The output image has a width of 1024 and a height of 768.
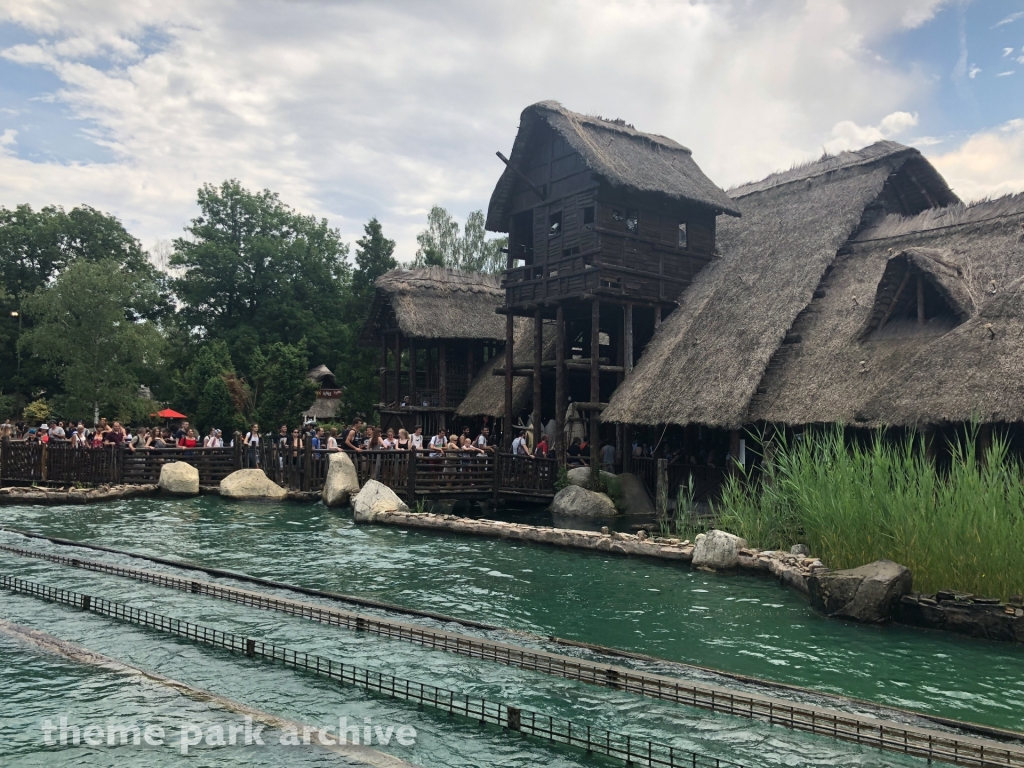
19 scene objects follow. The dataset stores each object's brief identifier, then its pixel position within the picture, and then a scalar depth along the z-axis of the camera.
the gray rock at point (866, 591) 9.95
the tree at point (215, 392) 38.88
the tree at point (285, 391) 38.72
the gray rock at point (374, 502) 19.09
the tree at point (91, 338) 40.47
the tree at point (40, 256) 46.75
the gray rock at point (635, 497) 20.95
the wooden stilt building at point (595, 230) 23.09
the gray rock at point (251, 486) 22.34
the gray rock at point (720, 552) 13.21
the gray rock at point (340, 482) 21.45
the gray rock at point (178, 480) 23.00
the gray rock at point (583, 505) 20.39
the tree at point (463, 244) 55.34
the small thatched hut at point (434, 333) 32.03
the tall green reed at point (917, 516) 9.66
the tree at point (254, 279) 50.38
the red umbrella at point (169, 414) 41.30
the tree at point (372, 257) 43.12
